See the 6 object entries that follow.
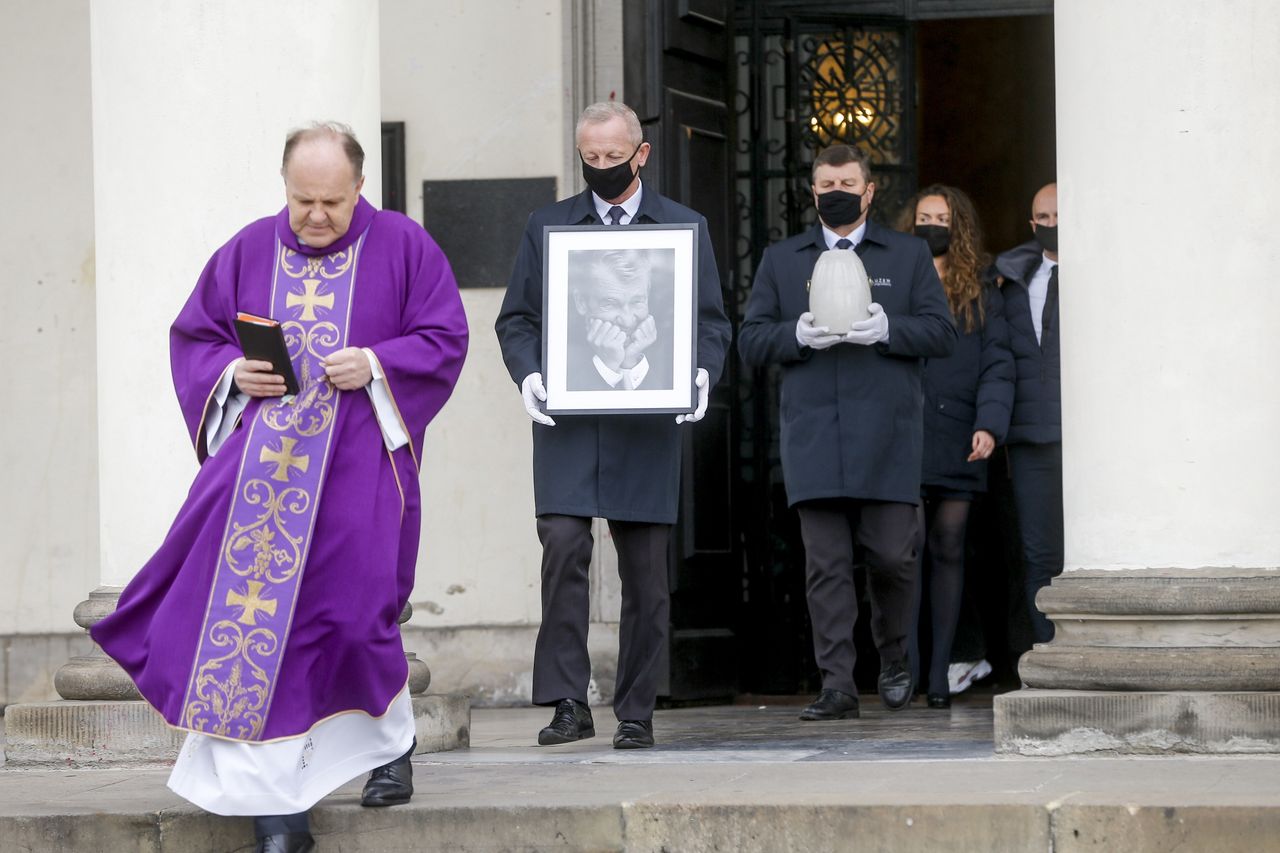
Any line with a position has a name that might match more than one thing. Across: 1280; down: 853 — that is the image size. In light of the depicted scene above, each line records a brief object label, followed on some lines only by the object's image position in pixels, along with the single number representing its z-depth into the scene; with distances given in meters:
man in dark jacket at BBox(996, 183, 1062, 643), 15.46
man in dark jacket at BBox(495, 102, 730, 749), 12.47
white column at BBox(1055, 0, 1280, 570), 11.44
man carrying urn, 14.04
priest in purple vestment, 9.68
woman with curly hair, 15.50
